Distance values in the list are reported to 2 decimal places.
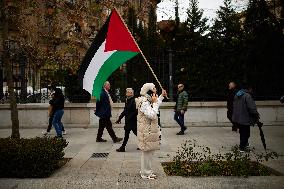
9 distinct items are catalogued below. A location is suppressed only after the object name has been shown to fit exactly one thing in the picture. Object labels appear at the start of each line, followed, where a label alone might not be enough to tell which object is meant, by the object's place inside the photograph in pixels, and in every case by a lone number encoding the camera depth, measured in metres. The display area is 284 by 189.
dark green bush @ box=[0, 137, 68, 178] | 7.38
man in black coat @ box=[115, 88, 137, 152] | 10.27
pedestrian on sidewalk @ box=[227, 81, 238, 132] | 13.95
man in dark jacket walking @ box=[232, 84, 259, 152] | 10.09
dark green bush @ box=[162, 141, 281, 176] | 7.49
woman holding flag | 7.35
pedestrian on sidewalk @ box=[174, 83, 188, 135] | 13.54
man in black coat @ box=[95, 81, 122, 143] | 11.77
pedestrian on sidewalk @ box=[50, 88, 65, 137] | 12.85
